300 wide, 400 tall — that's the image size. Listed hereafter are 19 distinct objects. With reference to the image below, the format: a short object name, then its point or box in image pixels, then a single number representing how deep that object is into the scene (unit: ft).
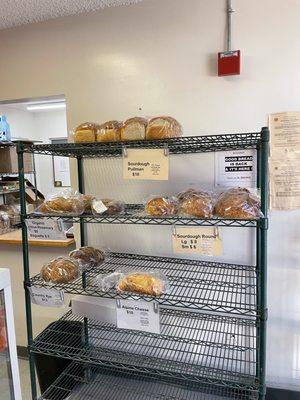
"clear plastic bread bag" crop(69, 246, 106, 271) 5.17
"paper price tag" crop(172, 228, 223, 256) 3.87
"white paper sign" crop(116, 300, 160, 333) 3.92
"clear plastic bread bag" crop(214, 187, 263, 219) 3.73
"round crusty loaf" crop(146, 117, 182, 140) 4.07
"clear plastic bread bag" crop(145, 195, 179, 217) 4.19
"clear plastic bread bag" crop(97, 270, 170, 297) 4.11
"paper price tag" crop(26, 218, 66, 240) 4.32
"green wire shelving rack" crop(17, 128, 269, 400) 3.97
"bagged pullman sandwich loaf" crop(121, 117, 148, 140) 4.17
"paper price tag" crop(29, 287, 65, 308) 4.30
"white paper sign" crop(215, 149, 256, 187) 5.11
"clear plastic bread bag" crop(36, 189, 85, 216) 4.51
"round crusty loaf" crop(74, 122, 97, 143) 4.39
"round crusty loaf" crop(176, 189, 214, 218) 3.96
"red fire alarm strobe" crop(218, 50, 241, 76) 4.88
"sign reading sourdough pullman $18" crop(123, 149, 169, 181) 3.96
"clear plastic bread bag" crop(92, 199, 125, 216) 4.47
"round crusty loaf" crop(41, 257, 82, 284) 4.55
